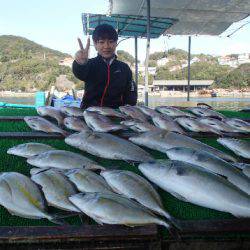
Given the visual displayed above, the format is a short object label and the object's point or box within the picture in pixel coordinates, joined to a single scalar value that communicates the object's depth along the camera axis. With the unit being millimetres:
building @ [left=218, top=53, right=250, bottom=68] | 112075
